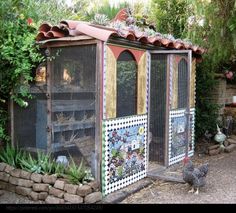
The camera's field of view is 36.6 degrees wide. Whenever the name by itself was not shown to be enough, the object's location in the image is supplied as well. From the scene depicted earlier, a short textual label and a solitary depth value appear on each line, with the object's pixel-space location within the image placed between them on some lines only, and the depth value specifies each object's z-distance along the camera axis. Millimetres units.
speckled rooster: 5875
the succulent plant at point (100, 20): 6512
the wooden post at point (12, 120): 6713
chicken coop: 5610
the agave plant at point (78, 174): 5562
